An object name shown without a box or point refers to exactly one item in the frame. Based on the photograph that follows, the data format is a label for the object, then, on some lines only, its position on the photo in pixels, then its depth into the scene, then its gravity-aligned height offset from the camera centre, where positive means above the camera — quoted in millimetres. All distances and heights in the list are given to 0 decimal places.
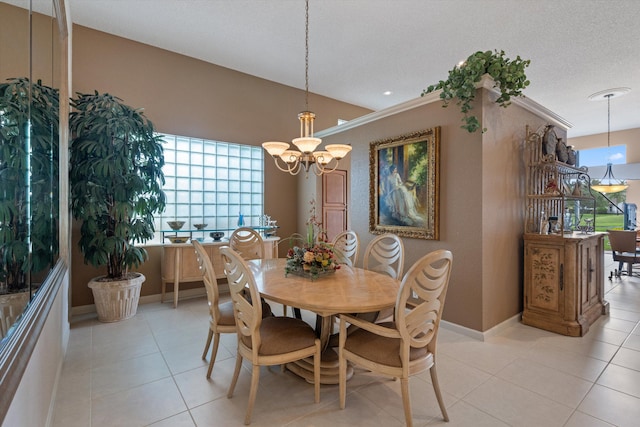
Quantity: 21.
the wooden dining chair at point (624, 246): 4926 -516
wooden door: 5125 +193
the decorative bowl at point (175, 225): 3951 -166
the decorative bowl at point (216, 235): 4207 -314
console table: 3818 -661
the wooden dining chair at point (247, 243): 3442 -349
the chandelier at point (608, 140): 5137 +1964
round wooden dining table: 1751 -522
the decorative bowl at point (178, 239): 3887 -345
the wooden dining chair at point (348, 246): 3141 -357
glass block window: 4312 +459
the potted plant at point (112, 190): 3111 +238
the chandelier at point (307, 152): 2402 +532
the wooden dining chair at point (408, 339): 1603 -728
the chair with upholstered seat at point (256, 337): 1753 -793
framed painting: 3275 +355
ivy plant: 2756 +1278
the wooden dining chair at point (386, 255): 2722 -394
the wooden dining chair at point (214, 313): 2125 -767
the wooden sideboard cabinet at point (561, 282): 3016 -712
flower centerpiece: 2314 -361
